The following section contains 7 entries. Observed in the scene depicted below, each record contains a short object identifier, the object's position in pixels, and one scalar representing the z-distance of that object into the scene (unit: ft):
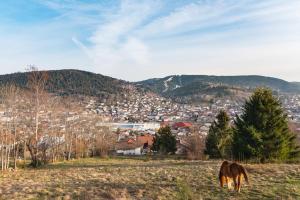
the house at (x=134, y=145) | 245.24
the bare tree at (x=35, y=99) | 103.01
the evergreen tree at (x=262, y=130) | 79.56
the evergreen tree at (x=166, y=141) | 185.06
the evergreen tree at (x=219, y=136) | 129.59
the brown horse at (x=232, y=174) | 41.60
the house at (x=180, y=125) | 390.65
